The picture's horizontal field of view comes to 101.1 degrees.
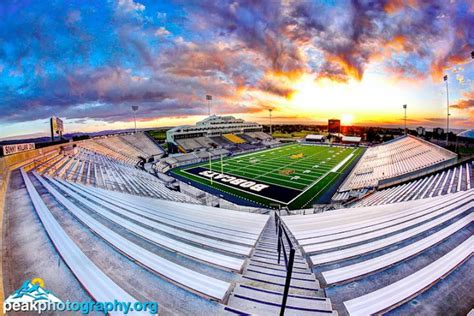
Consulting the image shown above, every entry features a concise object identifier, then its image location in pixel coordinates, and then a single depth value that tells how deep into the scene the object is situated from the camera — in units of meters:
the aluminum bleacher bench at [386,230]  4.21
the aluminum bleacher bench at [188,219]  4.98
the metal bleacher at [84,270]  2.50
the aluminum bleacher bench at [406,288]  2.49
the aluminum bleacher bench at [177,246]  3.45
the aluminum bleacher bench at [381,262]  3.13
